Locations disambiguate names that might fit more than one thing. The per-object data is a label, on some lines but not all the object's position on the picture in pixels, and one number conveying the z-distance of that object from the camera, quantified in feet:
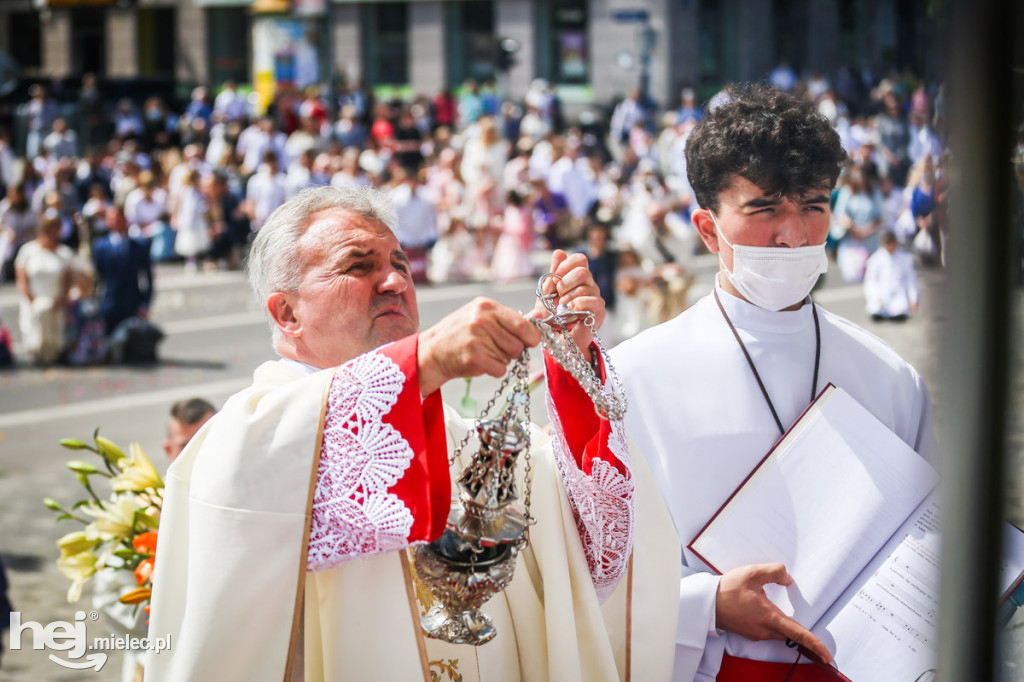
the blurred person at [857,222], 41.88
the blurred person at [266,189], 50.37
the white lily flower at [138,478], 8.96
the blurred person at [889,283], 31.71
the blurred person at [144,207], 50.37
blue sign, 85.20
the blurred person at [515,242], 46.16
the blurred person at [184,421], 13.00
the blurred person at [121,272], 35.96
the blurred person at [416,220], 48.42
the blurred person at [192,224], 50.11
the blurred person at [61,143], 59.72
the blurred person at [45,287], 35.53
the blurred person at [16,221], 45.03
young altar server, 7.14
